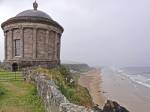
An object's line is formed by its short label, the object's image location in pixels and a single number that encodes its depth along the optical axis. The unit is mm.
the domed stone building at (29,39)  15483
